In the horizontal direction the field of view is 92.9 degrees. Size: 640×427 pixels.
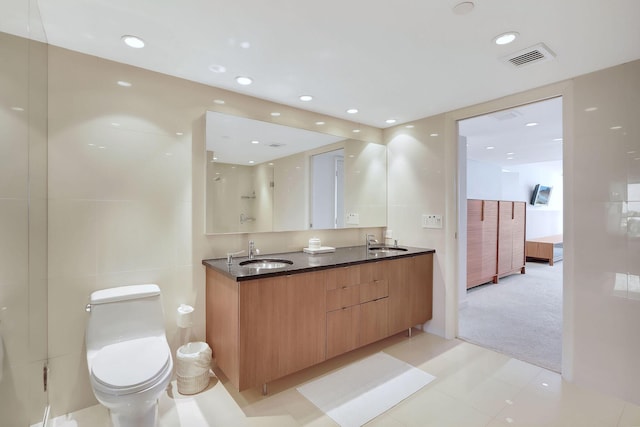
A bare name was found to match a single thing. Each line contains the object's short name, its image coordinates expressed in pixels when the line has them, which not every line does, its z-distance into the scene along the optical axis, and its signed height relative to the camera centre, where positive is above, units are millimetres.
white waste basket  2125 -1113
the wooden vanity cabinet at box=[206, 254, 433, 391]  2004 -780
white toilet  1523 -827
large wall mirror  2506 +337
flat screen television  7821 +482
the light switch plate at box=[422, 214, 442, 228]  3154 -80
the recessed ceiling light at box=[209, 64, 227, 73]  2129 +1033
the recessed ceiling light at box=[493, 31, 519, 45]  1745 +1029
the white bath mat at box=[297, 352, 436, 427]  1989 -1291
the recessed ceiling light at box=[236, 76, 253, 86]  2314 +1030
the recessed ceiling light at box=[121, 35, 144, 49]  1796 +1040
